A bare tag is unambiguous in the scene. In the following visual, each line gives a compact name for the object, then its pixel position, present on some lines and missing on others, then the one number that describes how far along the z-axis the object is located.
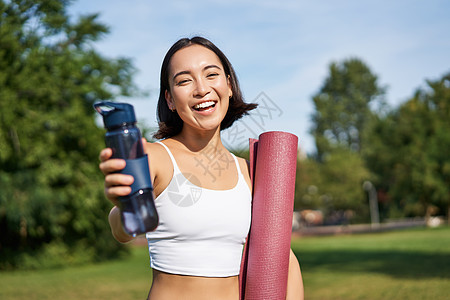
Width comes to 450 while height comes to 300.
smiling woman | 2.07
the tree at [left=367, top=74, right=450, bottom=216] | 25.09
